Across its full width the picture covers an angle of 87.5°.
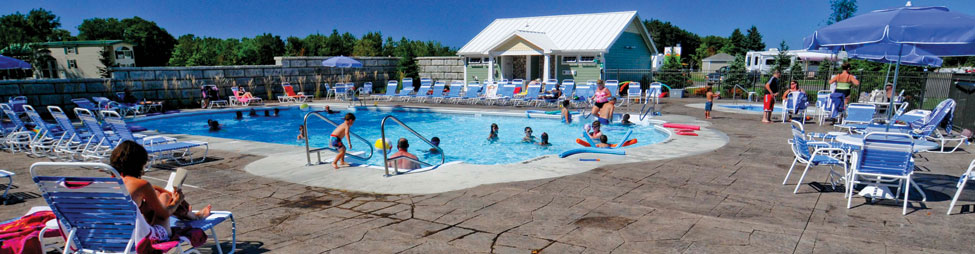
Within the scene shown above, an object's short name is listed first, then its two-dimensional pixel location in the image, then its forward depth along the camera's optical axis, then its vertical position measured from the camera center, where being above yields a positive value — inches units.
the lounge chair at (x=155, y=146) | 278.0 -42.3
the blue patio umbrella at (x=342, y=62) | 779.3 +11.7
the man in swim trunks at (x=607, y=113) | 506.3 -43.3
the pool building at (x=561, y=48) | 884.0 +39.0
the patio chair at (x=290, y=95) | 794.4 -40.6
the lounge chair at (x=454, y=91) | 772.0 -32.8
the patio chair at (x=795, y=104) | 444.8 -31.3
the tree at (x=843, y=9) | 2487.7 +294.4
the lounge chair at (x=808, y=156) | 199.3 -35.4
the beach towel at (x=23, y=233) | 118.2 -39.1
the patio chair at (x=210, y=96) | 695.7 -36.2
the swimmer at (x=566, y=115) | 543.8 -49.5
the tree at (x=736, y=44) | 2362.2 +121.2
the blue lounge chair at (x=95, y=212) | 105.7 -30.4
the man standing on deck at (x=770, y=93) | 449.1 -22.1
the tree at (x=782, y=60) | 1083.7 +19.4
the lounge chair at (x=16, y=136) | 330.6 -44.8
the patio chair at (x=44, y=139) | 316.5 -44.4
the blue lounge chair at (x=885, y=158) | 175.9 -31.6
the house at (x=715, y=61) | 2026.2 +31.6
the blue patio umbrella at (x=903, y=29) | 191.5 +15.7
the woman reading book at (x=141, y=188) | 114.0 -26.4
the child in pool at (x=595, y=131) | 394.0 -48.2
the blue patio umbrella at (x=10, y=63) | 425.4 +6.0
